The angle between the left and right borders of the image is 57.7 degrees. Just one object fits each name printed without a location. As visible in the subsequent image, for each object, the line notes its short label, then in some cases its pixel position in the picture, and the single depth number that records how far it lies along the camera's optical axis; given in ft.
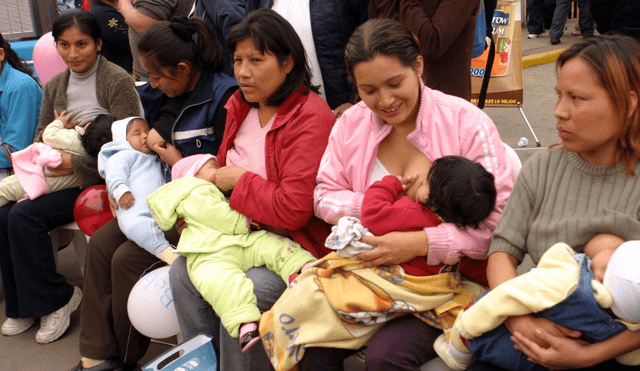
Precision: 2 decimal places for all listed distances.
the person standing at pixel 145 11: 11.47
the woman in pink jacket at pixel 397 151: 6.11
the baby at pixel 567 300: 4.53
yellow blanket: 6.03
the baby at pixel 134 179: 8.90
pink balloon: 13.23
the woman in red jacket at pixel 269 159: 7.63
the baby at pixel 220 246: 7.26
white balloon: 8.28
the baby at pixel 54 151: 10.55
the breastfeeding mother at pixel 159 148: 9.17
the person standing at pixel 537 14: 38.60
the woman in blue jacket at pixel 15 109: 12.11
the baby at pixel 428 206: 5.89
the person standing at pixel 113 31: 13.37
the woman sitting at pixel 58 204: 10.73
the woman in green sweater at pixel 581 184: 4.95
